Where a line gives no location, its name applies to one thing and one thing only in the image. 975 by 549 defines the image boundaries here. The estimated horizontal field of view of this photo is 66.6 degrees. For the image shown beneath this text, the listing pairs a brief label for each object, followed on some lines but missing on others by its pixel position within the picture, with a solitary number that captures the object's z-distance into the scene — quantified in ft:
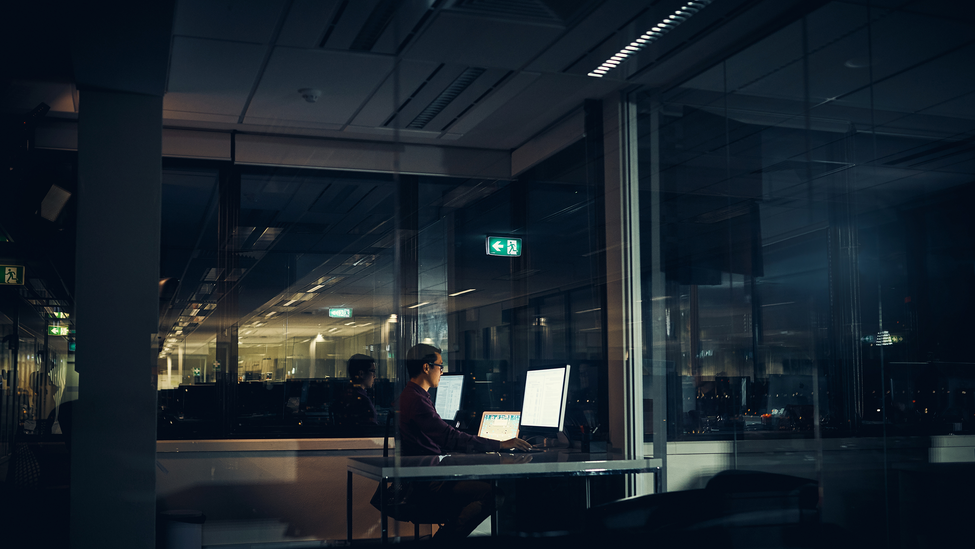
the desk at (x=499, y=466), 11.92
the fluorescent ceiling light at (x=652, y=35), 12.50
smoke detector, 15.83
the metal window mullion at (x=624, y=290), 15.07
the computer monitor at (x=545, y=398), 13.15
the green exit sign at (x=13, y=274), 16.79
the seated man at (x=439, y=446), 13.21
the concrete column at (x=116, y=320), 11.95
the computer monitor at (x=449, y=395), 15.67
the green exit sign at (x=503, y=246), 18.43
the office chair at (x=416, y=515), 13.38
